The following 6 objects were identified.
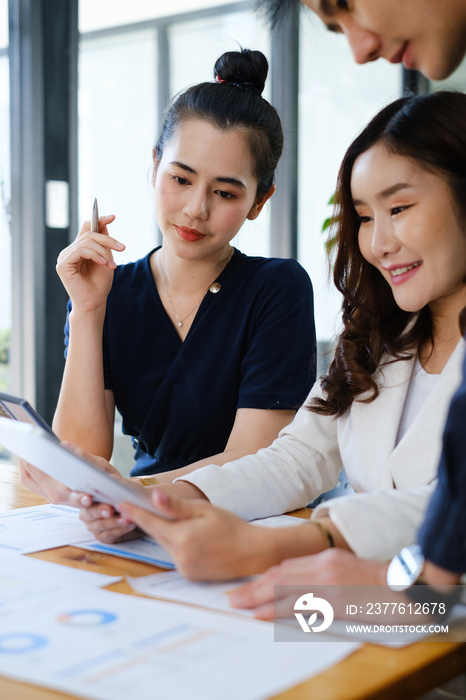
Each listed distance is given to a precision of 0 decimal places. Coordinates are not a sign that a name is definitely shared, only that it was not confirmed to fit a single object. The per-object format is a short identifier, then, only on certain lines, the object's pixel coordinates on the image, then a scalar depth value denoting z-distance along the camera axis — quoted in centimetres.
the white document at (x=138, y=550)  88
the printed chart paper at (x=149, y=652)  54
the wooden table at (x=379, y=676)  54
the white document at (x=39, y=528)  94
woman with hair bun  156
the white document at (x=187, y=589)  73
